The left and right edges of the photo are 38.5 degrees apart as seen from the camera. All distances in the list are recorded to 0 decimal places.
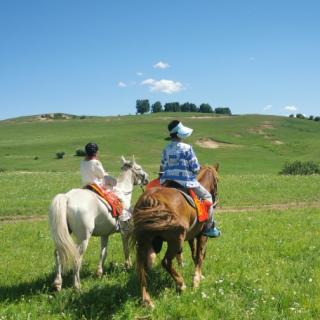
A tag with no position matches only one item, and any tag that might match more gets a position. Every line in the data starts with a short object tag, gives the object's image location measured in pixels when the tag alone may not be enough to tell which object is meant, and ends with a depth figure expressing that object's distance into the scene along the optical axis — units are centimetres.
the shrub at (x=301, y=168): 4816
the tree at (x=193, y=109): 19150
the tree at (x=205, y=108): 18712
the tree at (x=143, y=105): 19975
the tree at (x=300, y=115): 15425
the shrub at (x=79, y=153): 7512
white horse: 877
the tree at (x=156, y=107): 19600
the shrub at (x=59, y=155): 7411
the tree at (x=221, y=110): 18888
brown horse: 776
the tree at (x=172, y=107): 19225
